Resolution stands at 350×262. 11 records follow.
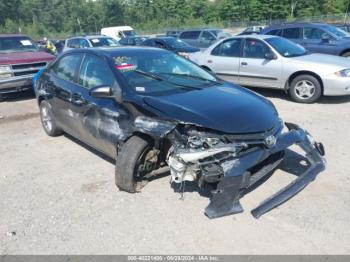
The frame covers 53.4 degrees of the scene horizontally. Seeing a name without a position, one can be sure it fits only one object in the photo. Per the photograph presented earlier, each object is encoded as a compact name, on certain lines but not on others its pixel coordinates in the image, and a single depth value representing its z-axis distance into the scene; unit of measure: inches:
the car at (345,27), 688.0
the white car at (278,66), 301.7
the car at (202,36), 727.7
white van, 1067.3
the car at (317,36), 466.9
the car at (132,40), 698.1
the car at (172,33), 911.3
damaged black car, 141.1
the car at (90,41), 584.4
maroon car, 356.2
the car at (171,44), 558.6
